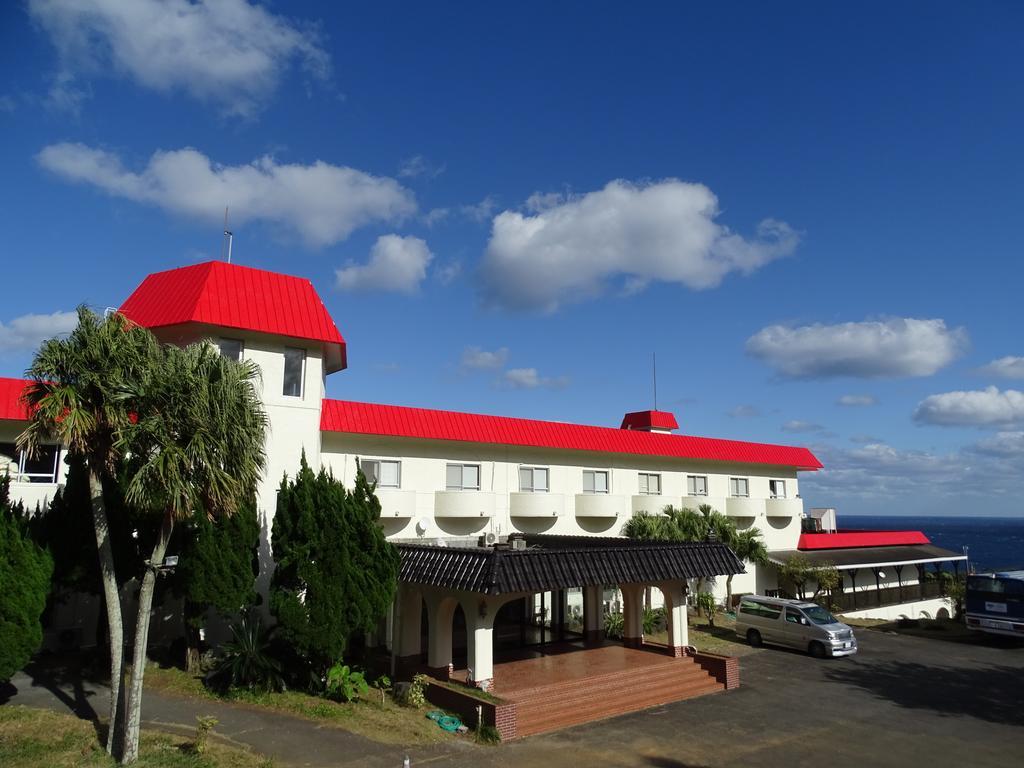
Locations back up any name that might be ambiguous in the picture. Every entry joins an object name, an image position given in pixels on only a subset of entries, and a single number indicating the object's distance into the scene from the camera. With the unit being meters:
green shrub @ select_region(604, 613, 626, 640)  23.81
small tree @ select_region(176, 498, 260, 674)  17.08
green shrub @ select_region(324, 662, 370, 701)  16.77
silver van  23.62
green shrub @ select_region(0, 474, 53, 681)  14.40
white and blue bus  25.97
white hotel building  20.62
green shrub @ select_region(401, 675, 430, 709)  16.61
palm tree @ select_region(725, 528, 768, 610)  32.01
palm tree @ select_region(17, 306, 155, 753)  13.19
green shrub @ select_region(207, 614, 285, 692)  17.02
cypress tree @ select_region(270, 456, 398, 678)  16.70
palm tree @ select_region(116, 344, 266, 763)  13.18
